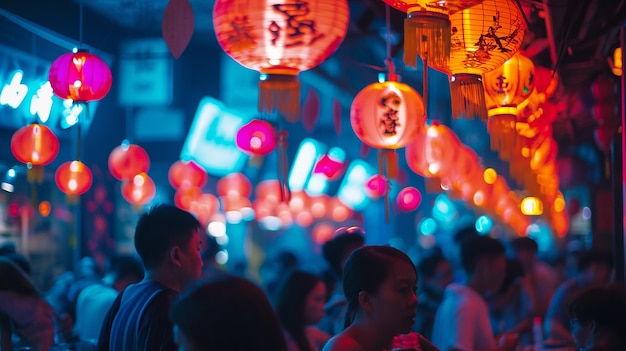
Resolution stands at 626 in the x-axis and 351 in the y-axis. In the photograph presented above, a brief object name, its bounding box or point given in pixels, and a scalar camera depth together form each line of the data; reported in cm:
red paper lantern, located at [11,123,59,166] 835
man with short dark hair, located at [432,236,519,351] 527
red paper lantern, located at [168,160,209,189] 1455
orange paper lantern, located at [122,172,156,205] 1317
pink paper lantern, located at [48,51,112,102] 618
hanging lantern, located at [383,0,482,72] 402
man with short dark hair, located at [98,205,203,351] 347
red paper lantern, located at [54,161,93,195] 1020
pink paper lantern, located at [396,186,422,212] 1436
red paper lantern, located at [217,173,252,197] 1727
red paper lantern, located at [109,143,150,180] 1139
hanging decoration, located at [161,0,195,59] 516
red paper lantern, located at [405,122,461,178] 916
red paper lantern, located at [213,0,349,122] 426
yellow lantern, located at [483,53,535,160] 589
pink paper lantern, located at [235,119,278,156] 980
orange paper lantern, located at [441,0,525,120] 452
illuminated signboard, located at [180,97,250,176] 1590
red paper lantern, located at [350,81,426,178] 624
